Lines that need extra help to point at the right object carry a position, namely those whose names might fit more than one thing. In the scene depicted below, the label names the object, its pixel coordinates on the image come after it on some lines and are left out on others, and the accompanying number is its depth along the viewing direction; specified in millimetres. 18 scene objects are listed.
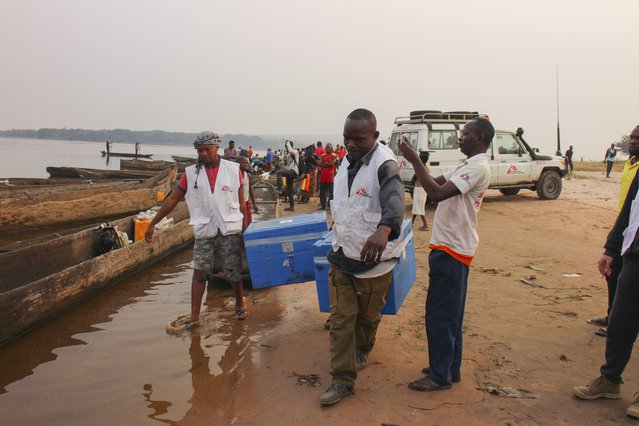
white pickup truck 12203
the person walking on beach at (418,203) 9617
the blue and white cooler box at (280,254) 4281
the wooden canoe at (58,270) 4398
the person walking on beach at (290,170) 13430
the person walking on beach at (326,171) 12242
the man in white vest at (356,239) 2926
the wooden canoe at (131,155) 43431
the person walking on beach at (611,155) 20645
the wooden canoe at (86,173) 16933
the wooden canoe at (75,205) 9594
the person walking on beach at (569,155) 24047
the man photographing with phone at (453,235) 2912
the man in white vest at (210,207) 4426
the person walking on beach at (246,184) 5965
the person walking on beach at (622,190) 3846
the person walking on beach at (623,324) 2873
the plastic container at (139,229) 7438
